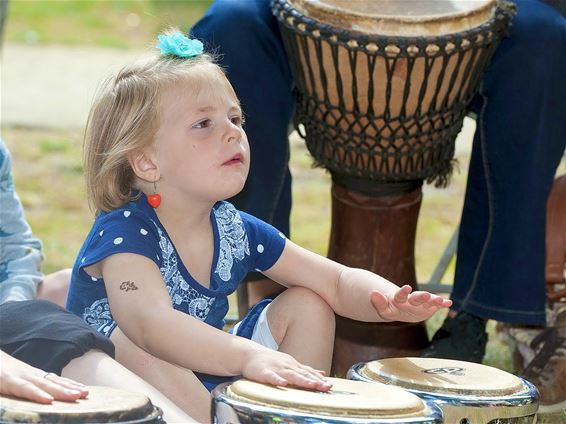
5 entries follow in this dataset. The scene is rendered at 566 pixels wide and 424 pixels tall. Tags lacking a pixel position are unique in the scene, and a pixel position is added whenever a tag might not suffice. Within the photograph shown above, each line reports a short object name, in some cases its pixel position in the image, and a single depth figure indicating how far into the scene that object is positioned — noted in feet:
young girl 16.47
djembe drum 19.63
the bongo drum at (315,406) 12.57
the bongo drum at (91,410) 12.01
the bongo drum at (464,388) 13.96
